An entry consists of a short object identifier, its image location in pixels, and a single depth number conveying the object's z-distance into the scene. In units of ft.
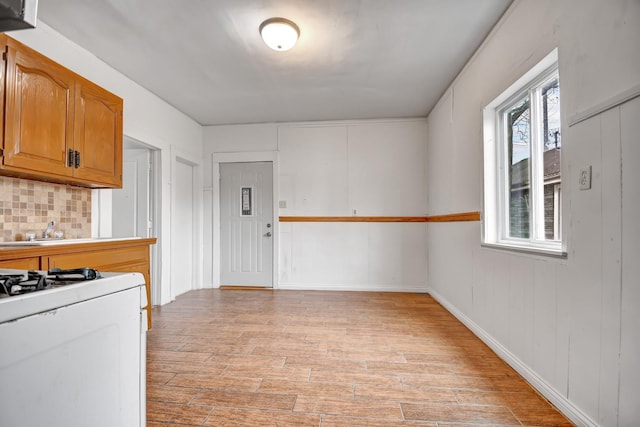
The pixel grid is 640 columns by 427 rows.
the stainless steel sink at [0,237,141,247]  6.42
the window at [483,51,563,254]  6.38
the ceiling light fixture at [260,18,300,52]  7.60
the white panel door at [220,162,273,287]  15.66
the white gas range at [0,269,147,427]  1.83
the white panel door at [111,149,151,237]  12.53
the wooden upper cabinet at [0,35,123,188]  6.19
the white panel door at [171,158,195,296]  13.80
